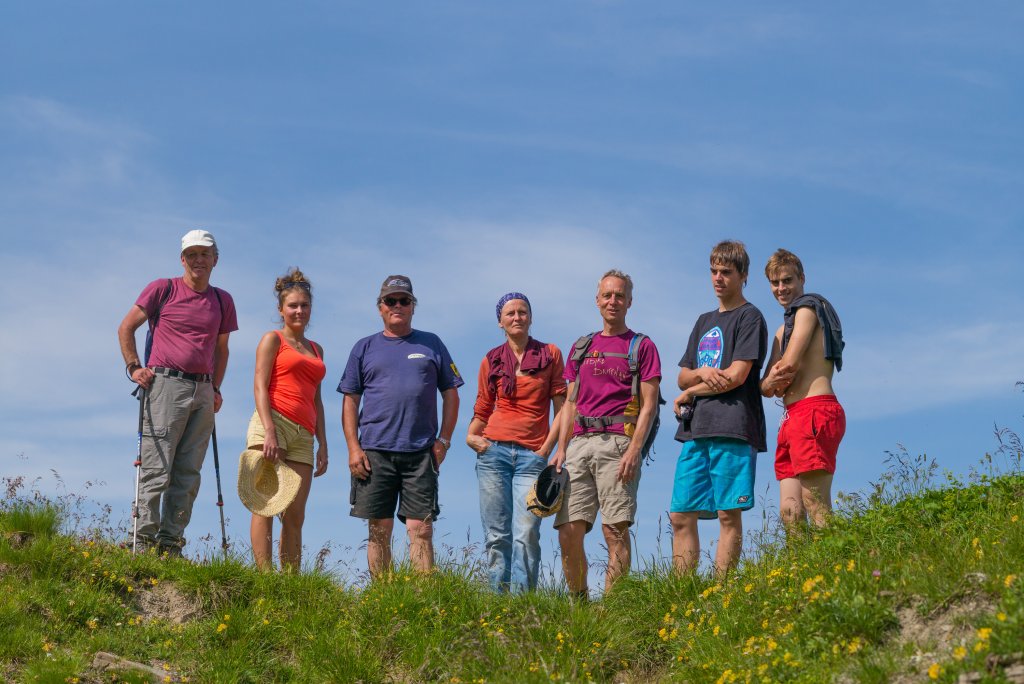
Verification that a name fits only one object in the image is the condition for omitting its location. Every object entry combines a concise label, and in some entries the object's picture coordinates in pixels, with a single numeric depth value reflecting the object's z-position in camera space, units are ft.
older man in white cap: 32.73
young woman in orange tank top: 31.68
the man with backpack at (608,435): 28.94
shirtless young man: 26.35
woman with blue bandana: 30.09
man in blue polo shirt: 31.12
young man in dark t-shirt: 26.86
